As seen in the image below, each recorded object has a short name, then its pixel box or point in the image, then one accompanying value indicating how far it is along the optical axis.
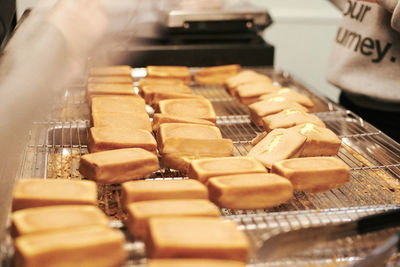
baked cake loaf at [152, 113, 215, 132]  1.89
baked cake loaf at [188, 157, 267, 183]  1.44
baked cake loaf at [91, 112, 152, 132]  1.81
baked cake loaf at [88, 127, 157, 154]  1.62
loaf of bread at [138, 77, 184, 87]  2.40
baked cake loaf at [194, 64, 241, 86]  2.61
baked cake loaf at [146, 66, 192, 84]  2.53
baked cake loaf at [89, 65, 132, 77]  2.42
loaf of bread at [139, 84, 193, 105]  2.23
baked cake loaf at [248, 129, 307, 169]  1.64
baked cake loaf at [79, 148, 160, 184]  1.45
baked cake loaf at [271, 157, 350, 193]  1.47
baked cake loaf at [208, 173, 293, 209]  1.35
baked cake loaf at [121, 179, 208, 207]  1.28
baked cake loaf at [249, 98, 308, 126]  2.07
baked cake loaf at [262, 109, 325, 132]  1.93
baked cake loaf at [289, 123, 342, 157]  1.75
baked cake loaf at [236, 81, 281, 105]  2.33
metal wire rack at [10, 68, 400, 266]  1.23
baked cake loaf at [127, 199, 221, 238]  1.16
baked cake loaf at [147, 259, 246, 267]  0.99
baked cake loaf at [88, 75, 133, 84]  2.33
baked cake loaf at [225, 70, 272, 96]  2.45
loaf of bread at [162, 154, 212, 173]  1.63
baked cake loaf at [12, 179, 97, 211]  1.20
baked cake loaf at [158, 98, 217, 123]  1.99
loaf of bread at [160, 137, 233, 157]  1.65
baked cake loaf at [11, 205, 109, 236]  1.08
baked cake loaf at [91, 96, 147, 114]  1.95
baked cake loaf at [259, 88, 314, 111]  2.23
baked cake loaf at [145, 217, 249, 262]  1.04
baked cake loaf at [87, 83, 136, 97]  2.18
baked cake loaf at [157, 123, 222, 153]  1.70
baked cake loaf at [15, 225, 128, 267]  0.97
